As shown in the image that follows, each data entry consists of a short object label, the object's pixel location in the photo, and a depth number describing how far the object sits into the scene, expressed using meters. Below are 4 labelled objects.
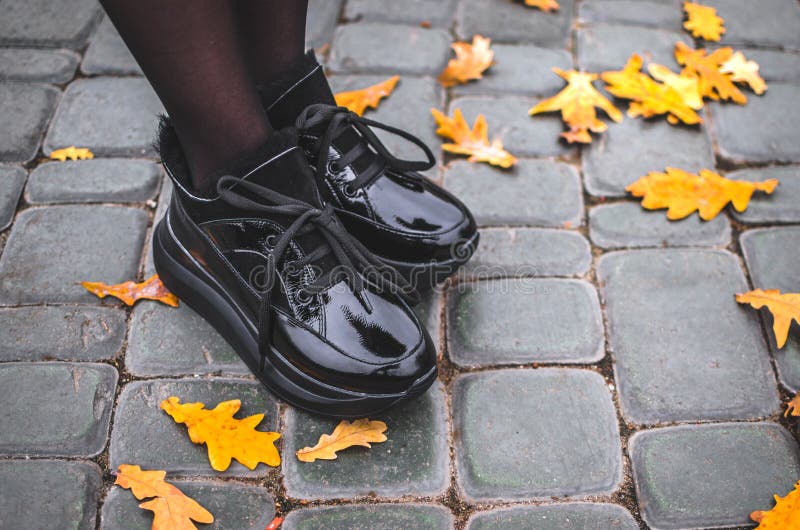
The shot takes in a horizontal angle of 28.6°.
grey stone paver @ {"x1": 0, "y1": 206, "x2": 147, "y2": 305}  1.25
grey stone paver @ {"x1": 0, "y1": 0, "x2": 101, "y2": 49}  1.45
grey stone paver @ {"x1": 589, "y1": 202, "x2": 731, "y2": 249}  1.30
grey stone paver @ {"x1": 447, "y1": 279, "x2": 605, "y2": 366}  1.22
